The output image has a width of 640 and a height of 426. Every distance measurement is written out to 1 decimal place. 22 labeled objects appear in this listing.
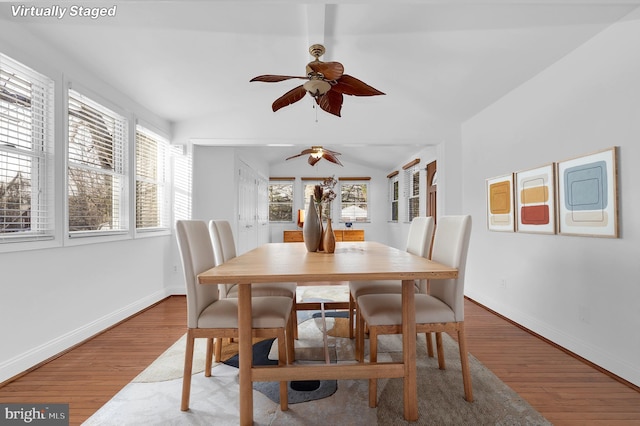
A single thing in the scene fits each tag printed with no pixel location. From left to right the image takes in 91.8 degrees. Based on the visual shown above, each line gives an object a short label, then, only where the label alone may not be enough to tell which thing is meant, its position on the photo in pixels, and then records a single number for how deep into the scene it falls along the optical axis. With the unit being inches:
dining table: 54.4
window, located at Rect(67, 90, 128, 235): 107.3
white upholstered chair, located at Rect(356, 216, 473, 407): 67.3
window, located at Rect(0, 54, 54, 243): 83.4
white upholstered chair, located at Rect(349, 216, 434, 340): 91.6
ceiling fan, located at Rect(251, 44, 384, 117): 73.4
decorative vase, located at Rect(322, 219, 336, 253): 88.5
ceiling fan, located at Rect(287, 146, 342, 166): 150.5
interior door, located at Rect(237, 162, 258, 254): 205.2
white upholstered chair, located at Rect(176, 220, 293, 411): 65.0
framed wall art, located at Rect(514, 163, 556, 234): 107.4
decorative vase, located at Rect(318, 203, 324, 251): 92.6
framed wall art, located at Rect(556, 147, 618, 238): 85.7
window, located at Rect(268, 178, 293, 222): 331.6
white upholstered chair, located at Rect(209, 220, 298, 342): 90.9
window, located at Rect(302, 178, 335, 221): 328.2
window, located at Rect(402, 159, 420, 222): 239.3
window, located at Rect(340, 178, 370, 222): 333.7
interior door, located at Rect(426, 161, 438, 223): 208.2
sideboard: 314.0
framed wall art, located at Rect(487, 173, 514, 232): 129.5
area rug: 63.6
